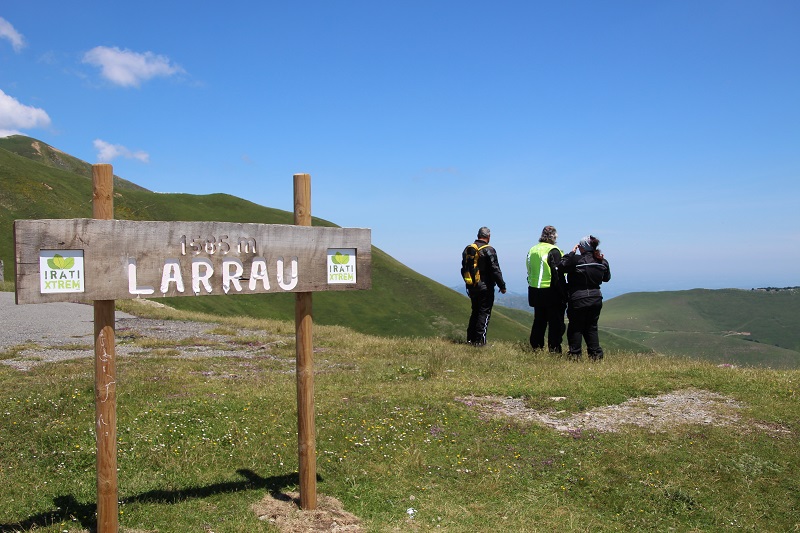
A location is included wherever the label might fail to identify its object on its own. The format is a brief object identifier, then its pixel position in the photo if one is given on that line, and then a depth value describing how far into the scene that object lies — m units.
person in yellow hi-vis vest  16.00
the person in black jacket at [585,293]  14.95
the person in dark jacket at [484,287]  17.11
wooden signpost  5.10
